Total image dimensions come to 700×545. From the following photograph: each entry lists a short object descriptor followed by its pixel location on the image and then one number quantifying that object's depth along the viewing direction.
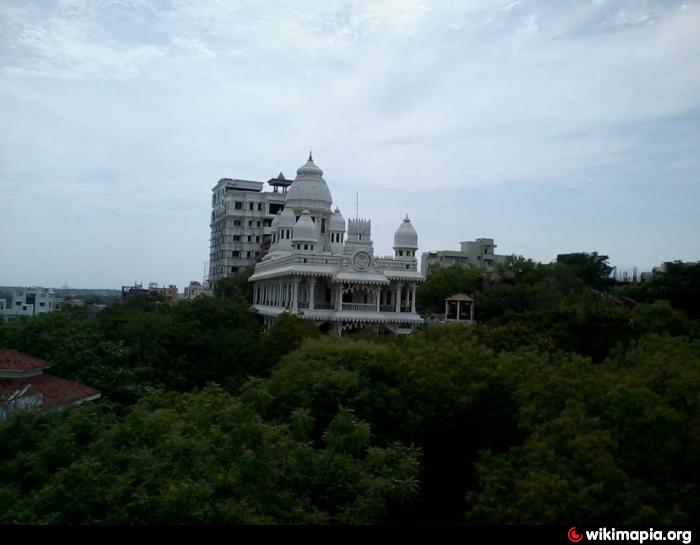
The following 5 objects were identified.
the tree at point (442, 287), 56.09
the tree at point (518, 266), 60.94
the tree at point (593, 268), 66.62
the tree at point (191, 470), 12.23
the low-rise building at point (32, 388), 20.78
